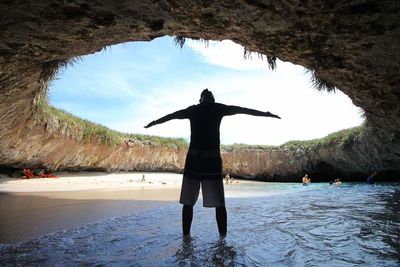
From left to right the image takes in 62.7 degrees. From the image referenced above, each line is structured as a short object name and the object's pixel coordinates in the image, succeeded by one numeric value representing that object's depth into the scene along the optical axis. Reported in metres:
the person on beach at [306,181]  18.69
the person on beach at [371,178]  15.92
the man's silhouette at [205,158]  4.37
